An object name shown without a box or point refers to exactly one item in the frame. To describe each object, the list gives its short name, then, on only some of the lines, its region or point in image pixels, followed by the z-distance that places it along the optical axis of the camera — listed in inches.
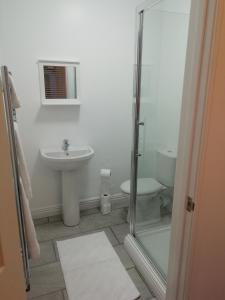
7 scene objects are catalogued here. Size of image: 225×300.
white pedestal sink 90.1
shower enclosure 75.5
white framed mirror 92.2
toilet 87.6
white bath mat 69.3
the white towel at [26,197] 57.9
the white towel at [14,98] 53.4
